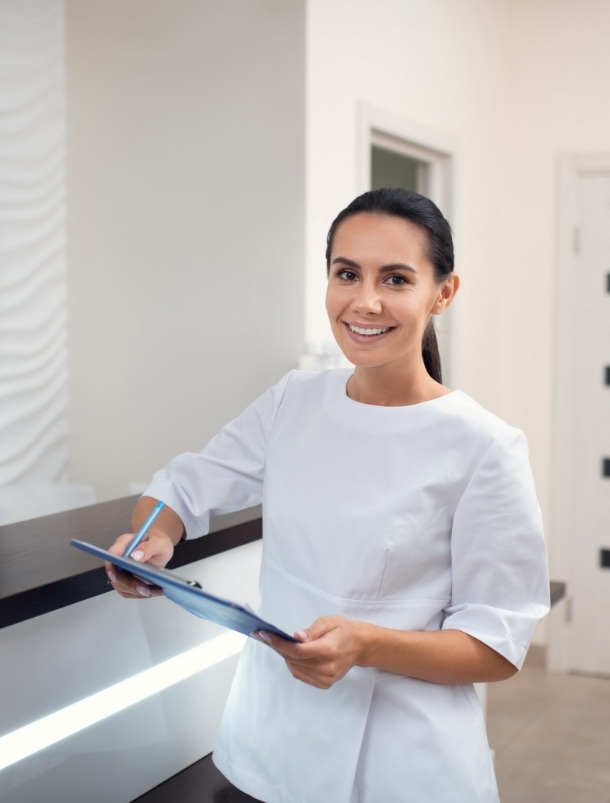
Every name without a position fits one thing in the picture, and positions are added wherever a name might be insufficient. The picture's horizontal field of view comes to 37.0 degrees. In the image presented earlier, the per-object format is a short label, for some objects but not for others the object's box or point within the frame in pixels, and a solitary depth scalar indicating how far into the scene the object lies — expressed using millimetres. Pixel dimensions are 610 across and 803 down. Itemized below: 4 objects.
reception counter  1402
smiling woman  1161
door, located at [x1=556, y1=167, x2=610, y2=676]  4184
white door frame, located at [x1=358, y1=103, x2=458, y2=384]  3086
